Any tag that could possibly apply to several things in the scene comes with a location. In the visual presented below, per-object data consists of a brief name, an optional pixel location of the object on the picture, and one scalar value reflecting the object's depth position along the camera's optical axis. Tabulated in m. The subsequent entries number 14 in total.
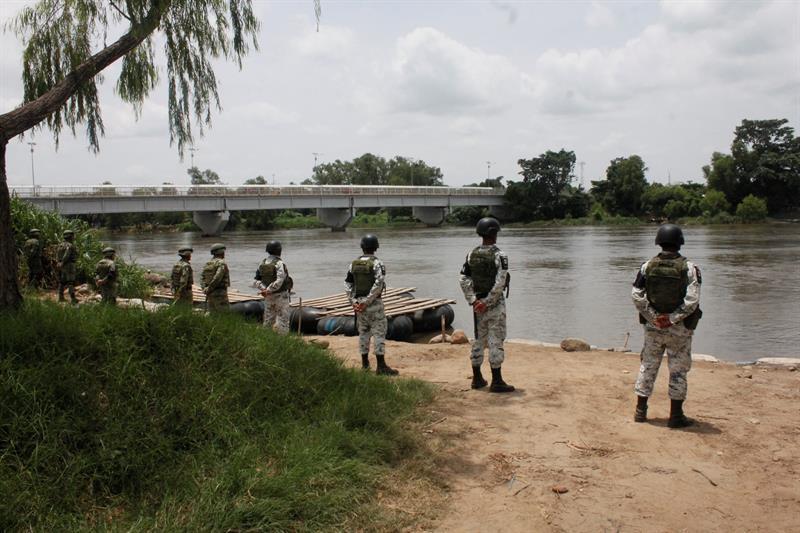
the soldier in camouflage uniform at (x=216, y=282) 10.11
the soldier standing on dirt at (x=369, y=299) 8.04
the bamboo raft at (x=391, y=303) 13.77
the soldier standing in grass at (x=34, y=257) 14.36
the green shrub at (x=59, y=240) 15.80
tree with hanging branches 5.30
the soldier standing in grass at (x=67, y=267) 12.89
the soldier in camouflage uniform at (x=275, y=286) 9.66
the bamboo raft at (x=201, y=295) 15.14
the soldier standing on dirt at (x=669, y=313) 5.88
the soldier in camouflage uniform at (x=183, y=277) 10.79
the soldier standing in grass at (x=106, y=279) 11.48
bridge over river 43.75
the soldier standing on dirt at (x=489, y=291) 7.09
